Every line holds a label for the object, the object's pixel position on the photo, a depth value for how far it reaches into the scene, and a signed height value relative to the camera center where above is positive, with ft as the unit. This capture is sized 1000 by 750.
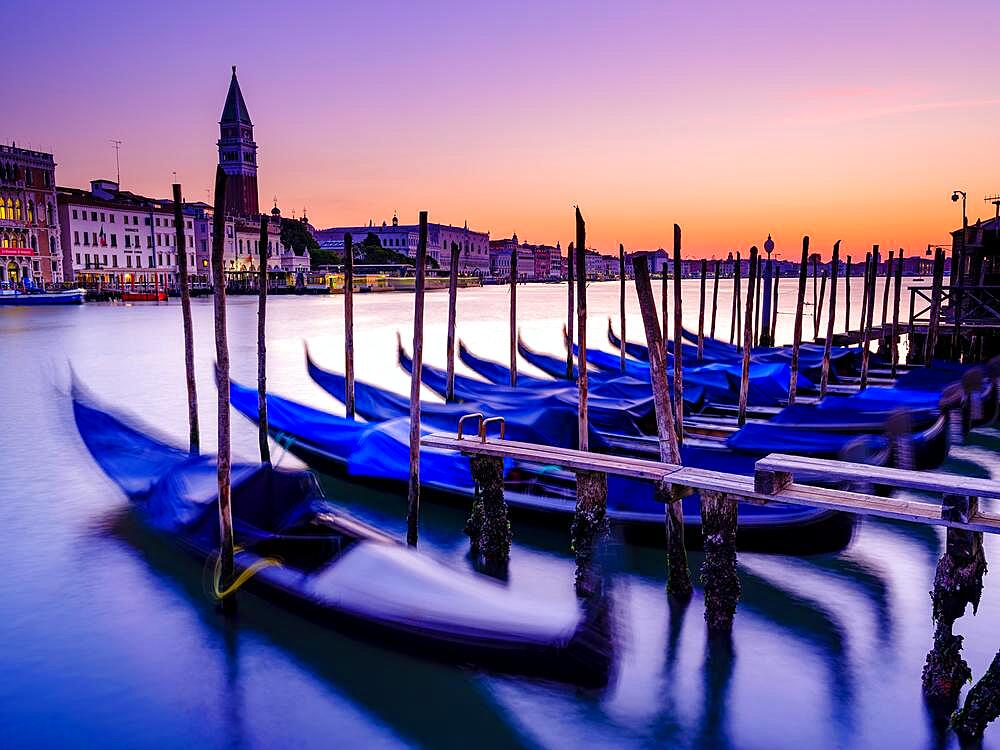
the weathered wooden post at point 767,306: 49.79 -2.38
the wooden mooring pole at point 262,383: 24.76 -3.62
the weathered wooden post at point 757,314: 48.64 -2.95
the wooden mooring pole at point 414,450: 16.90 -3.96
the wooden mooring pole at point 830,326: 32.45 -2.53
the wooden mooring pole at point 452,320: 30.01 -1.92
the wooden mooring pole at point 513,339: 34.09 -2.96
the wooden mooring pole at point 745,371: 27.94 -3.57
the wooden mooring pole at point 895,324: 41.50 -2.76
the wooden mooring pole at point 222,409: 14.55 -2.73
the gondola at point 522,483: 15.31 -5.21
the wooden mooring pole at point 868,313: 35.55 -2.30
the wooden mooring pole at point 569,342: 36.42 -3.37
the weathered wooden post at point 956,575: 10.84 -4.39
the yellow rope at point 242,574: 14.35 -5.90
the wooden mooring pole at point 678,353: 22.43 -2.53
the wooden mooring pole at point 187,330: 22.57 -1.76
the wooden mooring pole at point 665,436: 14.51 -3.11
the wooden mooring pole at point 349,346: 27.53 -2.67
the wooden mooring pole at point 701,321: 42.31 -2.77
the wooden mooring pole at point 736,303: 40.29 -1.91
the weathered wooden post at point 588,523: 15.38 -5.11
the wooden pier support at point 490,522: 16.70 -5.70
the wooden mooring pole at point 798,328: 31.09 -2.93
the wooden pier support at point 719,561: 13.28 -5.19
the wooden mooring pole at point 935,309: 38.47 -1.71
